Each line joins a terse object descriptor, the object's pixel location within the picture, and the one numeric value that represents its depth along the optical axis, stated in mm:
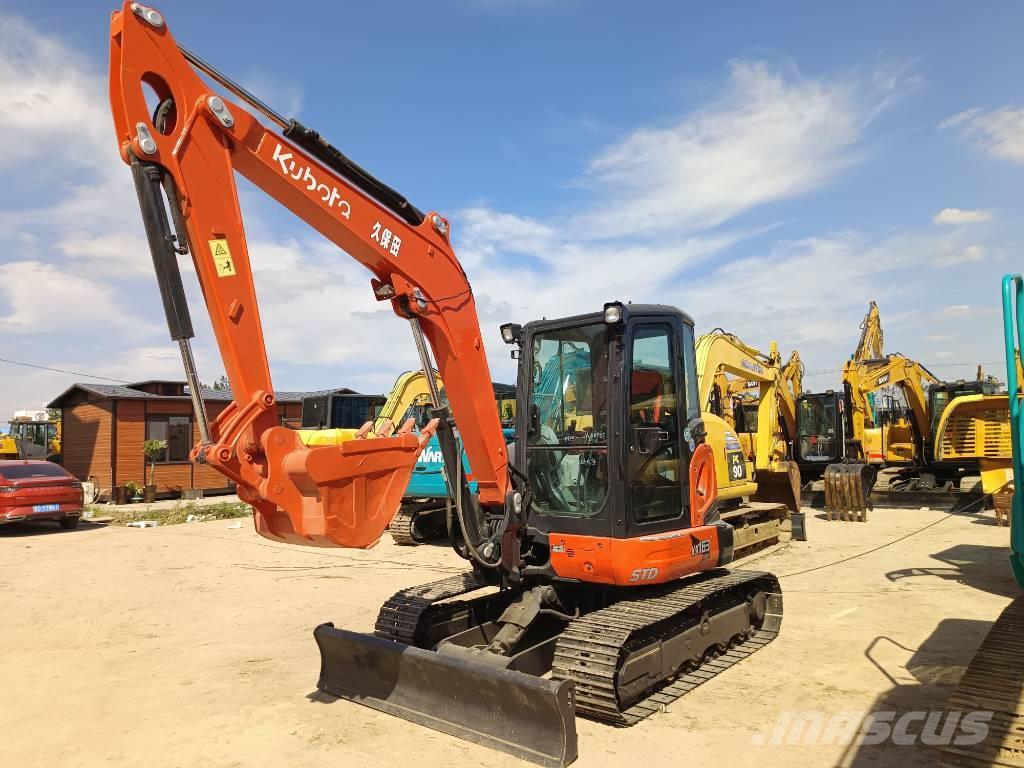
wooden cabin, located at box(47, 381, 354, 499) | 20672
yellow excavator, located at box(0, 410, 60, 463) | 23781
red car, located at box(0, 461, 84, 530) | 14359
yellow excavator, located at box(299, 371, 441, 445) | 12492
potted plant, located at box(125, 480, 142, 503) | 20312
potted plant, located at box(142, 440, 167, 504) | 20406
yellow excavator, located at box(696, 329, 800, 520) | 10703
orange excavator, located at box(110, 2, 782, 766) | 3656
